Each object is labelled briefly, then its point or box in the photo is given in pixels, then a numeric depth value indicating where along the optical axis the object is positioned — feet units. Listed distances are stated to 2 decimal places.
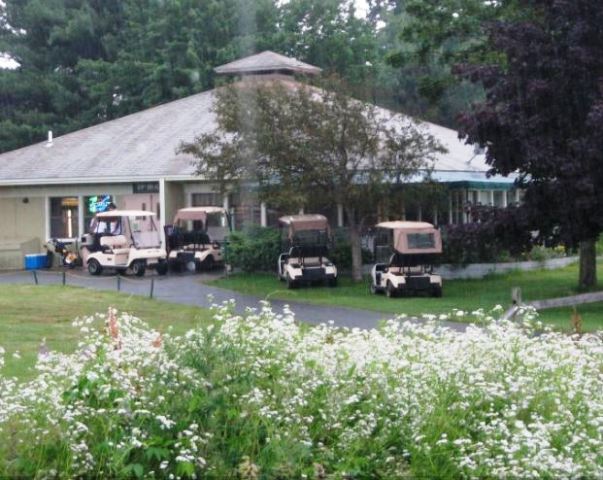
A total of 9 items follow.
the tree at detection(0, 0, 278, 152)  169.27
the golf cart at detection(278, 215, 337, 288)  97.30
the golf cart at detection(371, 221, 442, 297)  90.79
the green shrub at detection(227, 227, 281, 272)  107.14
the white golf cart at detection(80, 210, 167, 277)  109.40
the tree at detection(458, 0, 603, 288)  76.18
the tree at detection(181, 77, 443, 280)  96.58
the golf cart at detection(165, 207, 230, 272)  112.06
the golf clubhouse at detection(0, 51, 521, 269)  118.21
